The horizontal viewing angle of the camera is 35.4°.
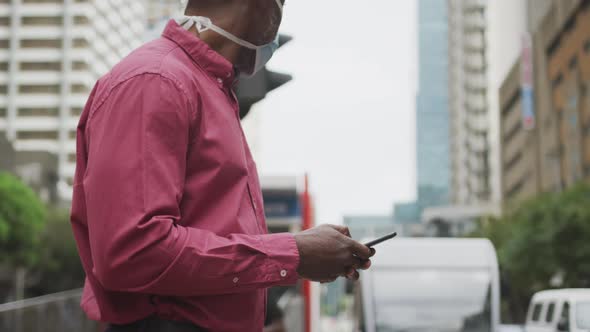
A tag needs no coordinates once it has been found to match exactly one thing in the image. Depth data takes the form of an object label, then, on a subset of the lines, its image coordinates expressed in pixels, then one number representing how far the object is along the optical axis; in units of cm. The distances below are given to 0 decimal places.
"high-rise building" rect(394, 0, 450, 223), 15525
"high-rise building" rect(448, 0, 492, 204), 11388
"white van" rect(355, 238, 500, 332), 1017
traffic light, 411
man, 166
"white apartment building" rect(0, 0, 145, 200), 10575
